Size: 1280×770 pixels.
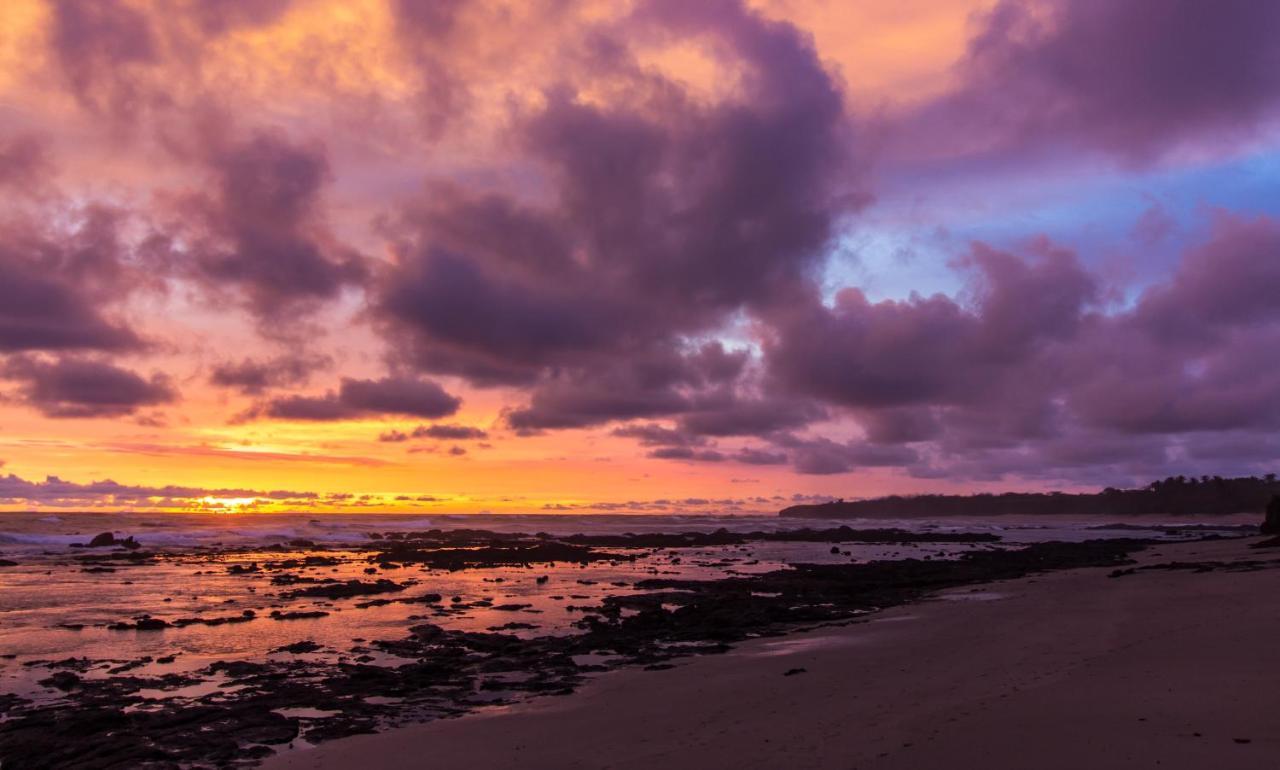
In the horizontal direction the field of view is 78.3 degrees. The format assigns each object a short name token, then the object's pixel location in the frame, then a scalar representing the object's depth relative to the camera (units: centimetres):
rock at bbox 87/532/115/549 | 6438
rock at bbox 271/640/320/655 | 1965
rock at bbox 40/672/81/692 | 1545
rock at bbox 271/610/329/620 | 2566
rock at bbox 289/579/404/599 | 3269
